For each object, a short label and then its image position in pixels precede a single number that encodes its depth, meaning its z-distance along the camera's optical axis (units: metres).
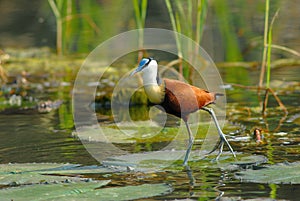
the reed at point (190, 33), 17.06
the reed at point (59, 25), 21.06
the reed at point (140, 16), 17.39
